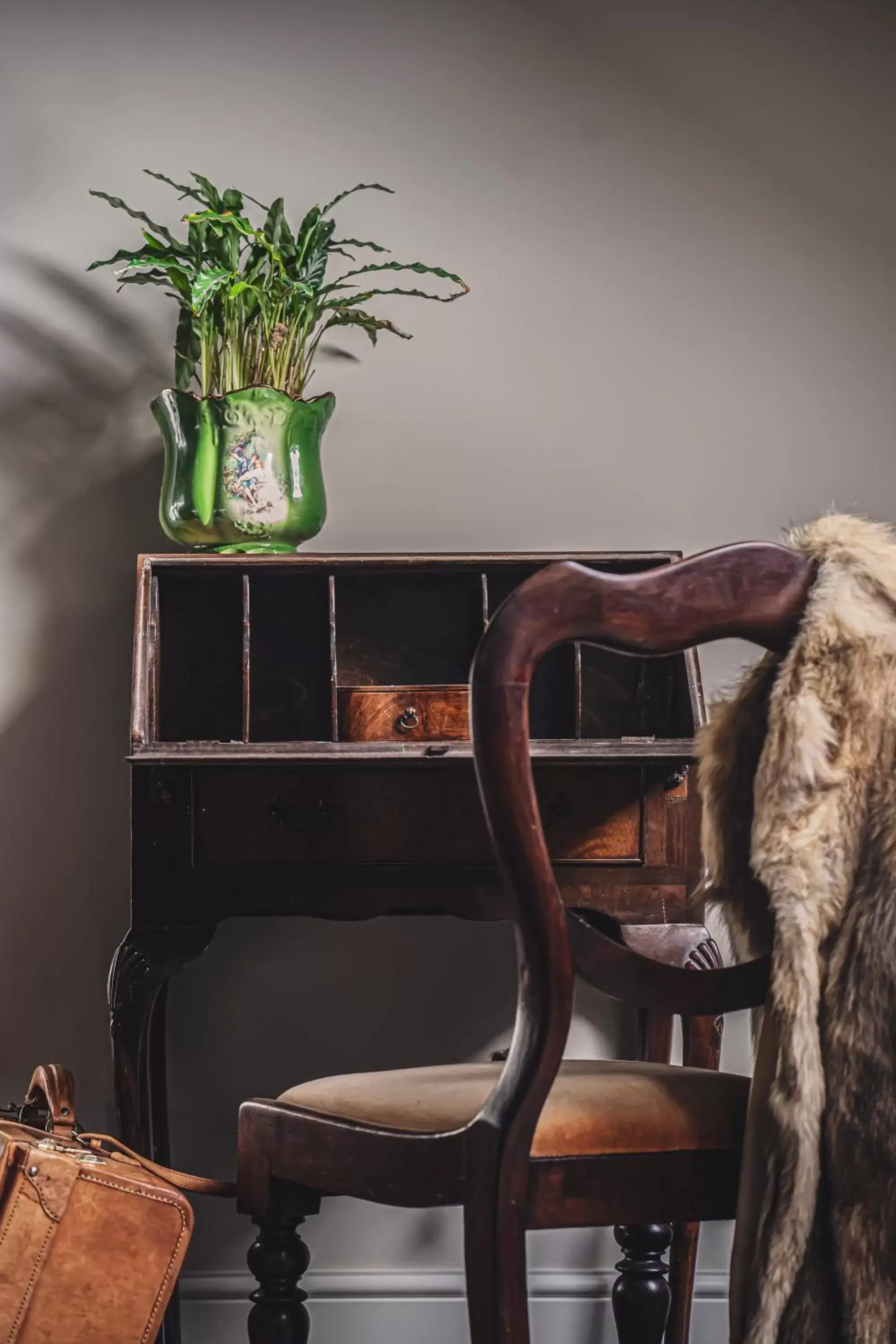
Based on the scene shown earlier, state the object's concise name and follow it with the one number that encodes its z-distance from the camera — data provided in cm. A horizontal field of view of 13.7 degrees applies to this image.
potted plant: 479
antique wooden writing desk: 453
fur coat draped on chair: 374
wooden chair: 387
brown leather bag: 429
